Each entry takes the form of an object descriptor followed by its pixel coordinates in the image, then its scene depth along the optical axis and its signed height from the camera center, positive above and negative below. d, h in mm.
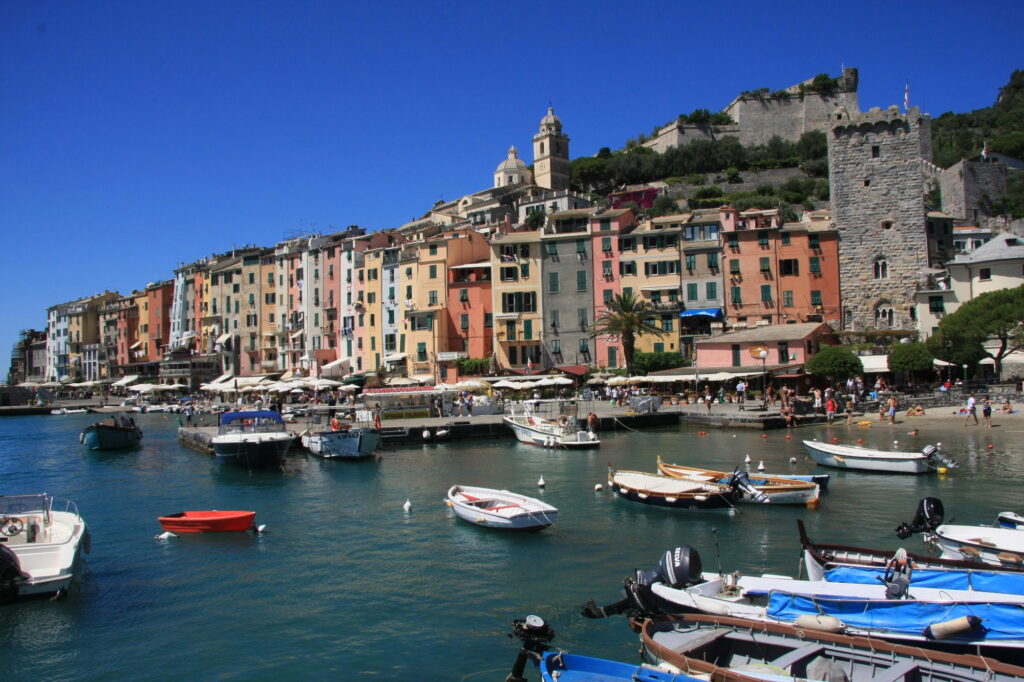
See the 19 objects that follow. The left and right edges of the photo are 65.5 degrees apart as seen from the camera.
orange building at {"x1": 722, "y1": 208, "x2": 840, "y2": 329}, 59188 +7034
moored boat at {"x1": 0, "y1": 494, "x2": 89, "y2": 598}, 16578 -3373
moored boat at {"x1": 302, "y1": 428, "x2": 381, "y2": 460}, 37781 -2970
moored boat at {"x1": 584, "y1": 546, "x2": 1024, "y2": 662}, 11422 -3806
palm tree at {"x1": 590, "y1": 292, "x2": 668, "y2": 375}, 56562 +3755
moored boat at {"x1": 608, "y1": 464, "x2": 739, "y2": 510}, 23791 -3700
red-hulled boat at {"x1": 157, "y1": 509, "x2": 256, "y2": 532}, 23109 -3961
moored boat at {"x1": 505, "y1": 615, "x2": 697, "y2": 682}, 10734 -4043
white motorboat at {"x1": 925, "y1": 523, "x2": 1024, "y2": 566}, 15914 -3777
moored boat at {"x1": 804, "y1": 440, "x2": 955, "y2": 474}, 28672 -3505
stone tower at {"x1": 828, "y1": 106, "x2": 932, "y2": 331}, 58312 +11147
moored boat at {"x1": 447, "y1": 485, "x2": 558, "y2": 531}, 21859 -3744
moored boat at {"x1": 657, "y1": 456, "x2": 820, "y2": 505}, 24312 -3716
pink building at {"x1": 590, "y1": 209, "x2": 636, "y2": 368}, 63188 +9201
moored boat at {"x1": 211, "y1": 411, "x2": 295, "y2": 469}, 35156 -2726
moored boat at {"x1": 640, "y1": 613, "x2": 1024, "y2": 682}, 10508 -4026
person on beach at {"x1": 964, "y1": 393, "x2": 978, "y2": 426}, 39531 -2329
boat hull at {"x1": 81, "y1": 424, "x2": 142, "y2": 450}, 47062 -2836
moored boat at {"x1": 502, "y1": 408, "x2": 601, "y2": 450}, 40000 -2973
